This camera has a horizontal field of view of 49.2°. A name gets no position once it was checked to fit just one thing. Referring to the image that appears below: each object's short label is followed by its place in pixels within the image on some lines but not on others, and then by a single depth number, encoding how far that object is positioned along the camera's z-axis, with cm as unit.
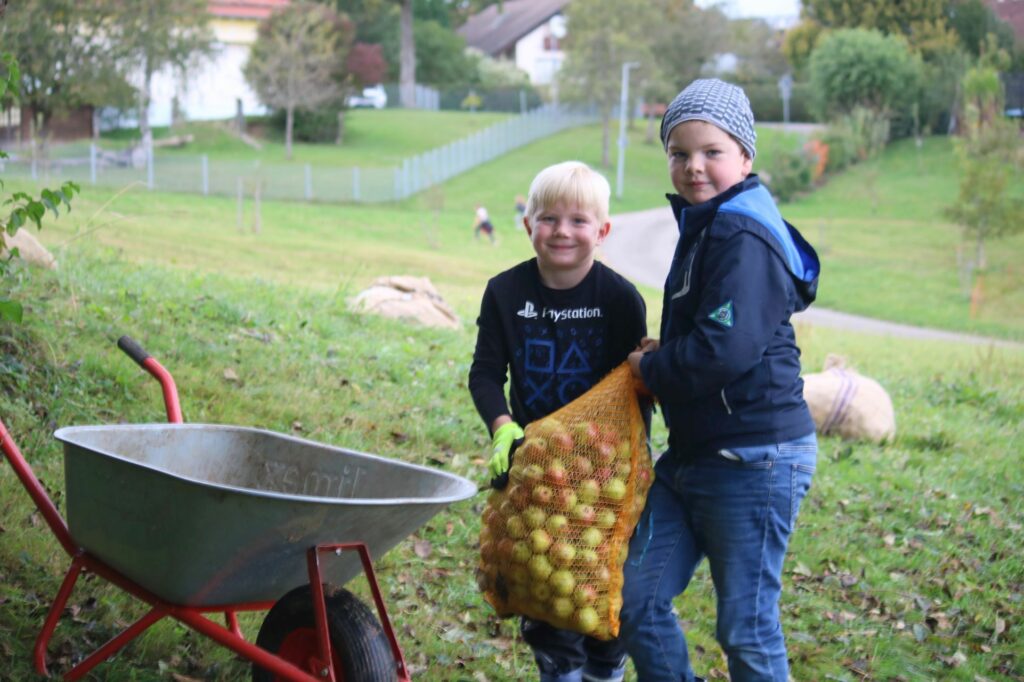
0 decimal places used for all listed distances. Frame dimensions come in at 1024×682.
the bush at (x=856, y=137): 4675
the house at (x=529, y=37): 8181
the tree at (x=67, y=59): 3238
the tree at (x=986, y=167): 2609
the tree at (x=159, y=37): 3669
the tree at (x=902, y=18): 4134
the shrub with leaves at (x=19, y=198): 367
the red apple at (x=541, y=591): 287
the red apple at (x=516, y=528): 290
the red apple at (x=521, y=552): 288
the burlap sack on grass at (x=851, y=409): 742
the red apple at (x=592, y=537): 286
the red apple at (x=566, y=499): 288
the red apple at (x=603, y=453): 291
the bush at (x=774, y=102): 6406
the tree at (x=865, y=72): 4794
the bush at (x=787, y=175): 4434
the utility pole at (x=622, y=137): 4260
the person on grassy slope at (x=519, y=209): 3469
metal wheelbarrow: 264
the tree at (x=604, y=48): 5153
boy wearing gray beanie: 268
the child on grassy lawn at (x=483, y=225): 2994
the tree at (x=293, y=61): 4703
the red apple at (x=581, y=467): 290
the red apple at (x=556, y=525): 287
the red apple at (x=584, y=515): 288
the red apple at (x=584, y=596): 282
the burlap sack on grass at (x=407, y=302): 954
